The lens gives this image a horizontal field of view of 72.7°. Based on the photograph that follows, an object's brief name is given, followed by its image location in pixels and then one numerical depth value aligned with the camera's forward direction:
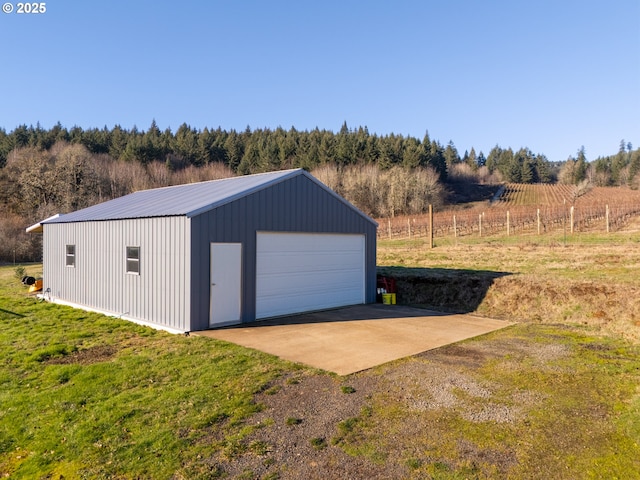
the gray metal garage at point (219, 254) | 10.33
